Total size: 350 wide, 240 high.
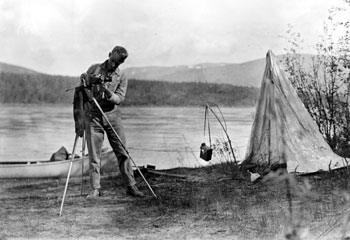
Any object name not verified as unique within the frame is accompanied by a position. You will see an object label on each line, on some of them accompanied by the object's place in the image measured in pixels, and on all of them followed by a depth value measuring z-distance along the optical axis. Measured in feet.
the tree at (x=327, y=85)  30.25
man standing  20.57
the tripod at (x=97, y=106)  19.71
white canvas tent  25.70
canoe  33.32
